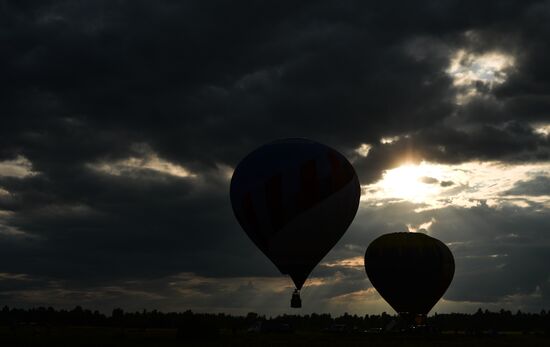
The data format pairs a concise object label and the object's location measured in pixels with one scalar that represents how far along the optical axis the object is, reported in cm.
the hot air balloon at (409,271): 10269
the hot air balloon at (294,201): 6950
